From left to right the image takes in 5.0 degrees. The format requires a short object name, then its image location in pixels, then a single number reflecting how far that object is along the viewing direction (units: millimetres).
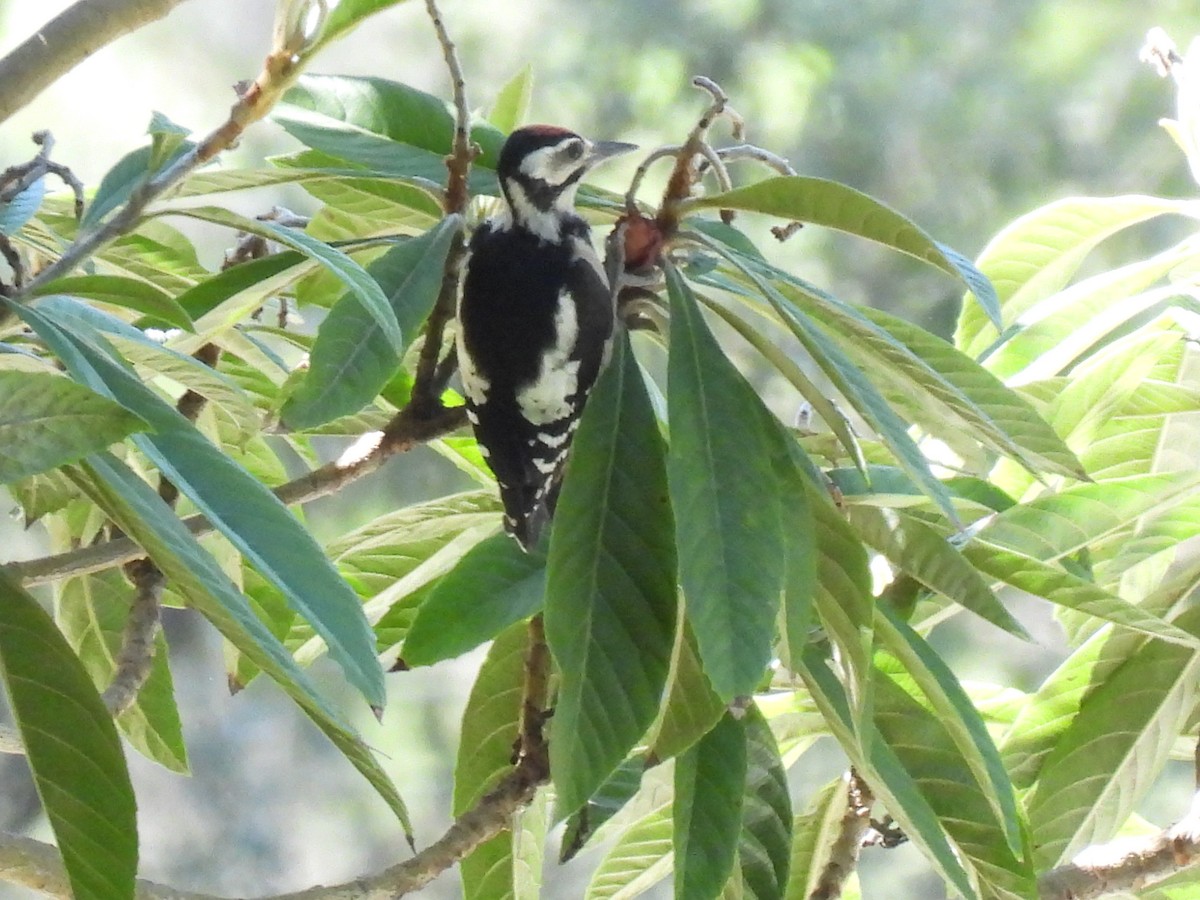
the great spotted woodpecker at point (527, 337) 5763
